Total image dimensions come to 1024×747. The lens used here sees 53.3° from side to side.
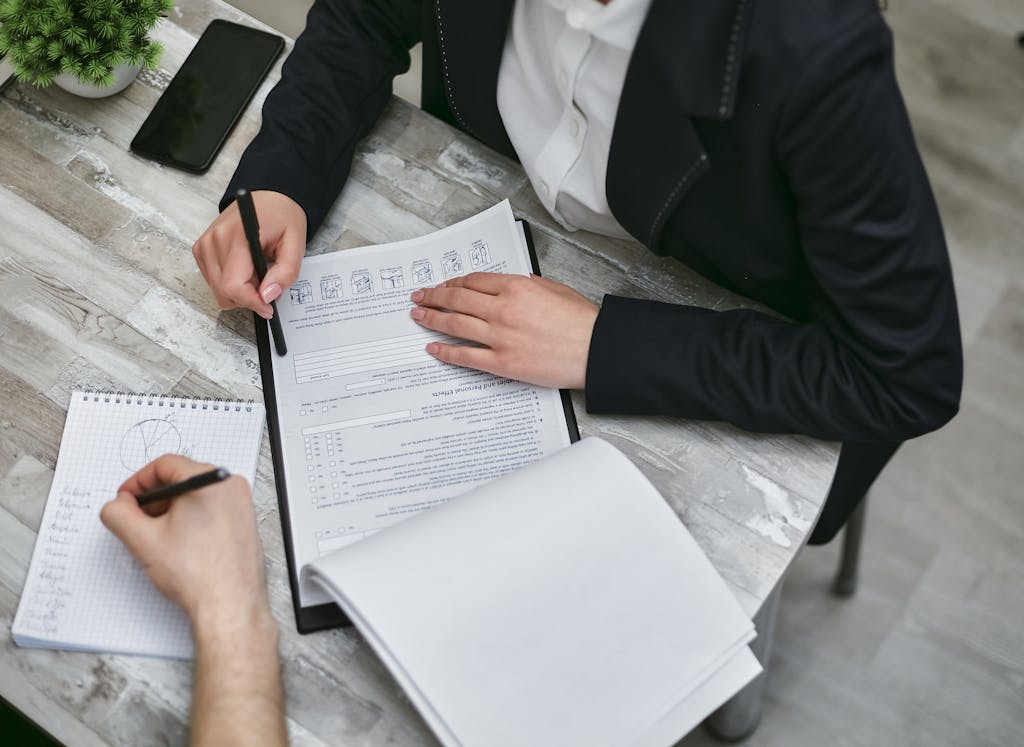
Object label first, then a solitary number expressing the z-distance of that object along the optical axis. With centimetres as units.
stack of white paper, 78
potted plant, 101
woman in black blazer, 81
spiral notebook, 86
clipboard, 86
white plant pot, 108
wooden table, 84
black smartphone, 109
